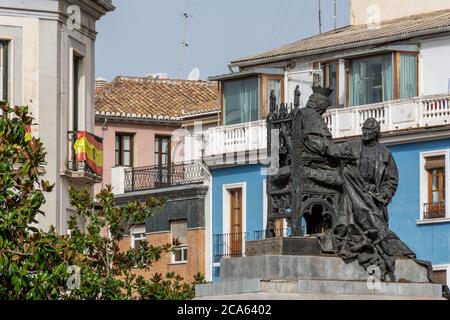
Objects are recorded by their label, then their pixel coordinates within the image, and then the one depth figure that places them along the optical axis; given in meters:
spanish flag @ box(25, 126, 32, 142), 39.44
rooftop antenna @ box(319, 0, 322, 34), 75.09
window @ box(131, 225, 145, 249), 74.75
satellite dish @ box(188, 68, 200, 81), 85.38
